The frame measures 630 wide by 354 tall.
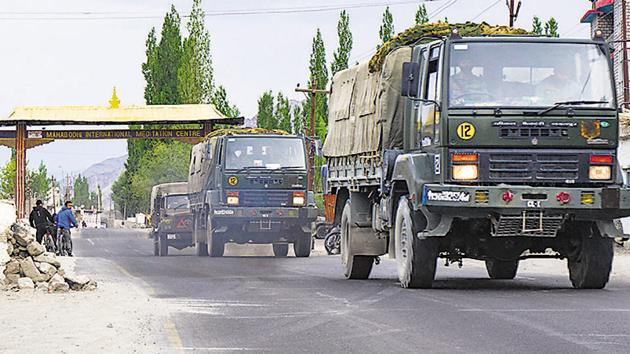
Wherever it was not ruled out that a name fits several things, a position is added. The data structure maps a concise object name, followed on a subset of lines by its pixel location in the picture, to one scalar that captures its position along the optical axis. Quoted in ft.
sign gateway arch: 199.00
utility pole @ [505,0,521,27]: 155.94
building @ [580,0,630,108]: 213.40
